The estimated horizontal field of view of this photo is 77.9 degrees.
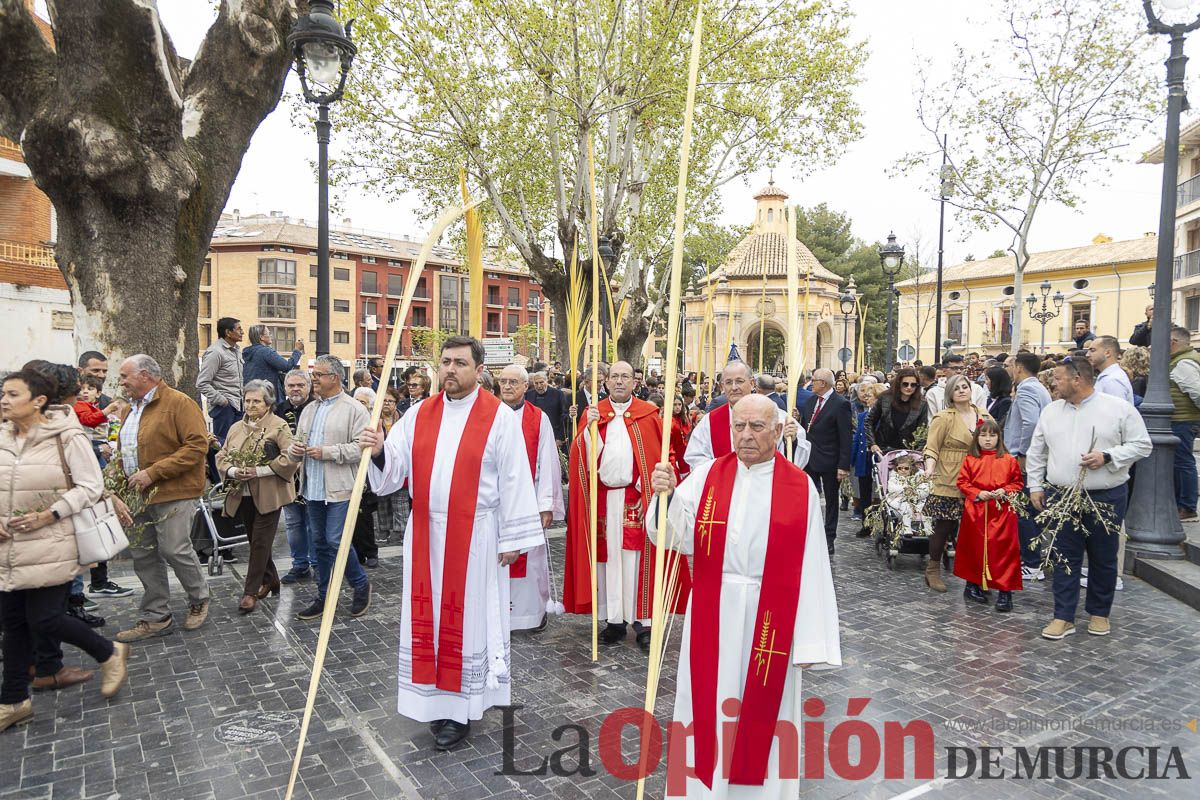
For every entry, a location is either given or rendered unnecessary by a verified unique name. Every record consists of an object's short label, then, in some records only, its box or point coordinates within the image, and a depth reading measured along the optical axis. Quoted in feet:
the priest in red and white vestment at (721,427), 16.62
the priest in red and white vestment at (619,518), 17.15
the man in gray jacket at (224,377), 25.81
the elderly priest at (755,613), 9.73
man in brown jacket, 16.74
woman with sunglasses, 25.29
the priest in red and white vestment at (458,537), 12.50
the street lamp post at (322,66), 22.71
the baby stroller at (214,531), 21.07
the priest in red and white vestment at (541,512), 17.47
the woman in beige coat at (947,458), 21.09
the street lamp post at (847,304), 62.85
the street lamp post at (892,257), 50.14
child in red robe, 19.36
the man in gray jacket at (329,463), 17.99
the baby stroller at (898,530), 23.22
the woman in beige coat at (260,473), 18.61
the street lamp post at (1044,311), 106.38
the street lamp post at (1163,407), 22.36
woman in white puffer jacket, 12.42
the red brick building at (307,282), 163.53
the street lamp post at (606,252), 41.93
